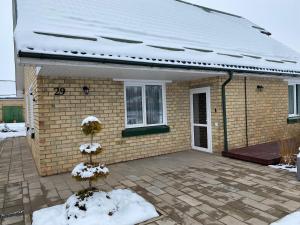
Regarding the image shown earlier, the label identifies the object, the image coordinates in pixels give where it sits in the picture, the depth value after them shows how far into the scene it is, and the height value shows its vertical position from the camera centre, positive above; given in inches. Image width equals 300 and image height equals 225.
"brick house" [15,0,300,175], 217.2 +26.8
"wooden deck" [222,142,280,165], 251.3 -56.9
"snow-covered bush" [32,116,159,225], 139.0 -59.9
